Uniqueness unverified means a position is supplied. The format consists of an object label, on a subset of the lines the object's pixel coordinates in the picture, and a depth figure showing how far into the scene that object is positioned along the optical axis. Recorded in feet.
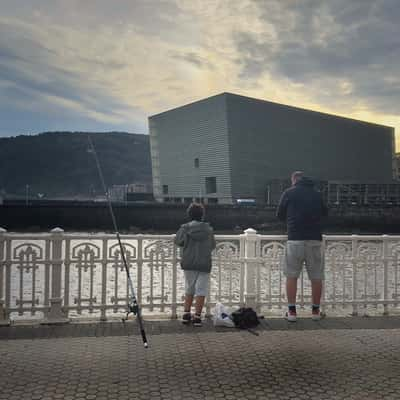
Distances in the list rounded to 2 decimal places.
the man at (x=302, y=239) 19.77
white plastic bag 18.37
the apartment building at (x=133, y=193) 359.05
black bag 18.35
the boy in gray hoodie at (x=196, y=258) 18.57
